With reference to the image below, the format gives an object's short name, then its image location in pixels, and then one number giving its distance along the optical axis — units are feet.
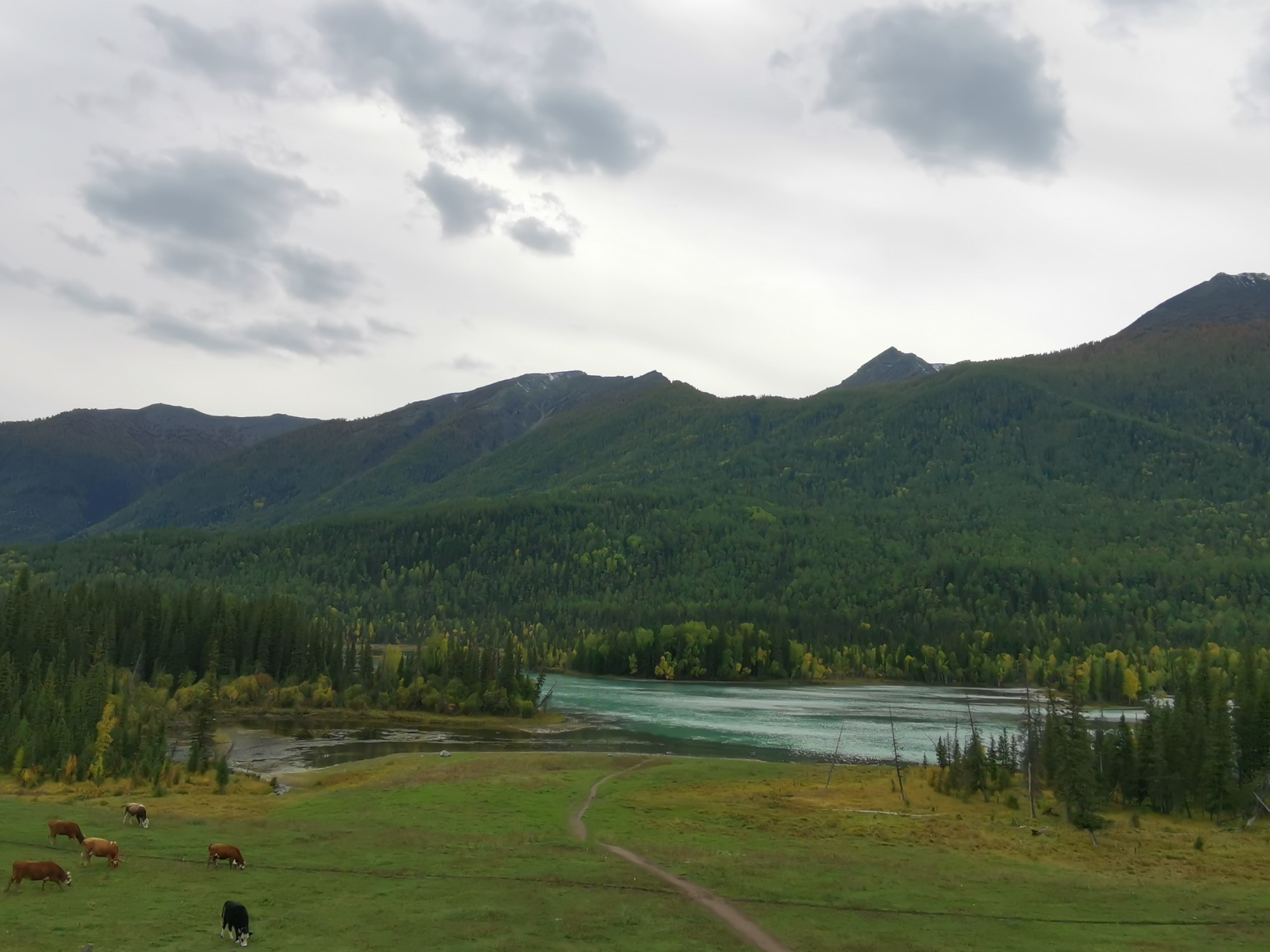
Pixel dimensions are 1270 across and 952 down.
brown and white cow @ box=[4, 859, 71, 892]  120.16
